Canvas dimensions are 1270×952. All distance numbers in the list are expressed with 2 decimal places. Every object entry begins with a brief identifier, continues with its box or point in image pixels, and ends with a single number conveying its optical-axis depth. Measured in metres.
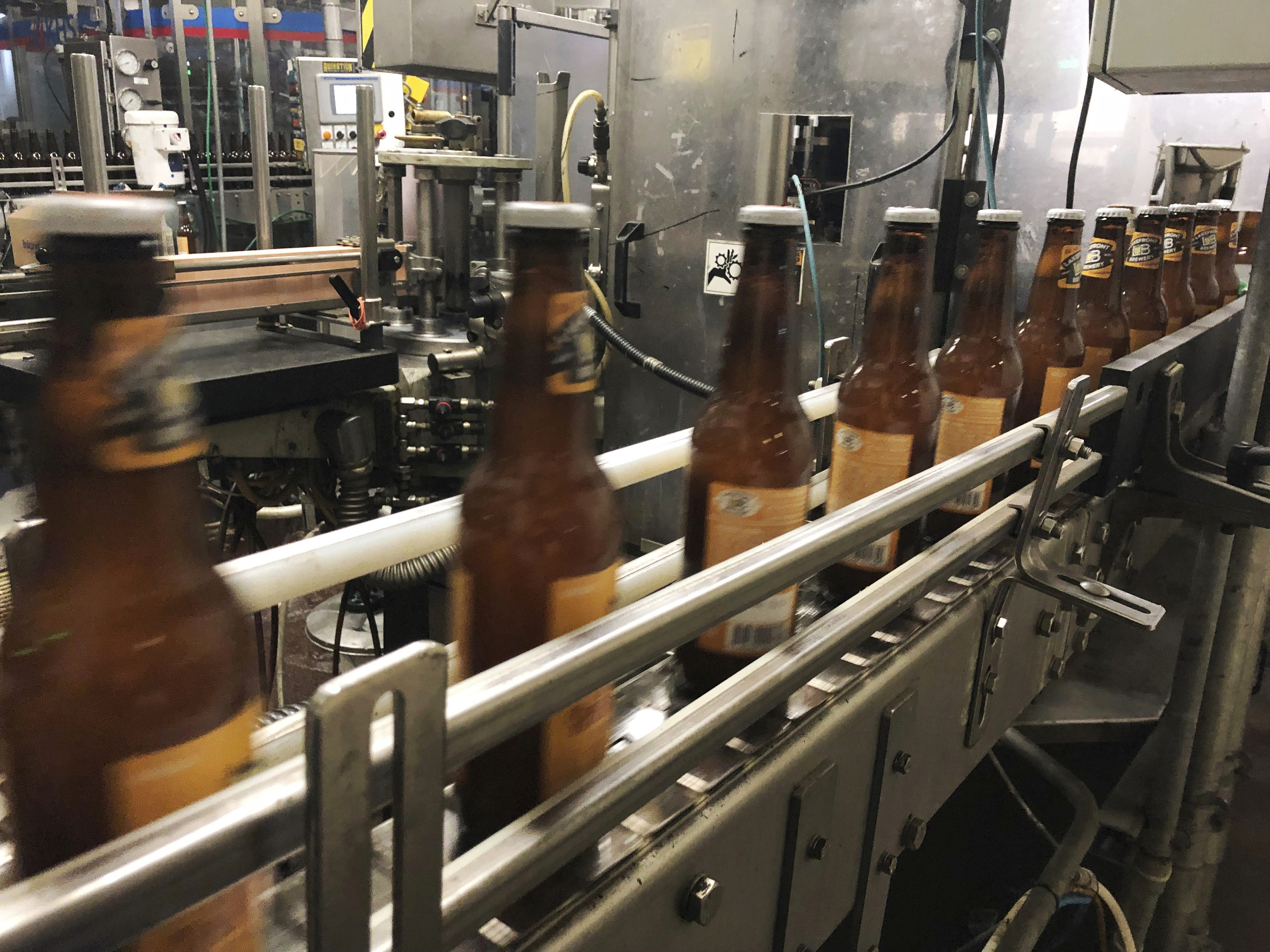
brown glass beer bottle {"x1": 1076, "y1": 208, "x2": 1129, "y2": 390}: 1.22
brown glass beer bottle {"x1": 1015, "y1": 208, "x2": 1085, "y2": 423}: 1.08
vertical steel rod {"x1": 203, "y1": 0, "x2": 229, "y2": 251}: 3.86
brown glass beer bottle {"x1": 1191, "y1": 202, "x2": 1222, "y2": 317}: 1.60
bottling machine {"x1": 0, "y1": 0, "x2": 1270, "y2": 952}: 0.33
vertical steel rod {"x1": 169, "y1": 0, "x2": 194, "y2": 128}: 4.38
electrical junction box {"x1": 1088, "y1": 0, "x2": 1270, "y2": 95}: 0.97
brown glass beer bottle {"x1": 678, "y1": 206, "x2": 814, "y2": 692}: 0.61
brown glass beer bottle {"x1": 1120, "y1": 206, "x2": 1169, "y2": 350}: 1.34
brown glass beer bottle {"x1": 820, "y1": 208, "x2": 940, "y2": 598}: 0.78
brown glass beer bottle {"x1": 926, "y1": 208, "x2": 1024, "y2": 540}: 0.92
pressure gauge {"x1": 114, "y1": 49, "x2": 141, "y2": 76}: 3.93
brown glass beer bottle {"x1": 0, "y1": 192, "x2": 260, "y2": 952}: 0.34
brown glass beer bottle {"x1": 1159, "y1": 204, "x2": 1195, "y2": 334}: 1.47
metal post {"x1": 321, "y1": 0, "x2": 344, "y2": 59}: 4.91
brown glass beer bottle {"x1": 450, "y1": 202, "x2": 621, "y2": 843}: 0.45
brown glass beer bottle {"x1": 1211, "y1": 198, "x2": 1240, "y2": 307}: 1.81
